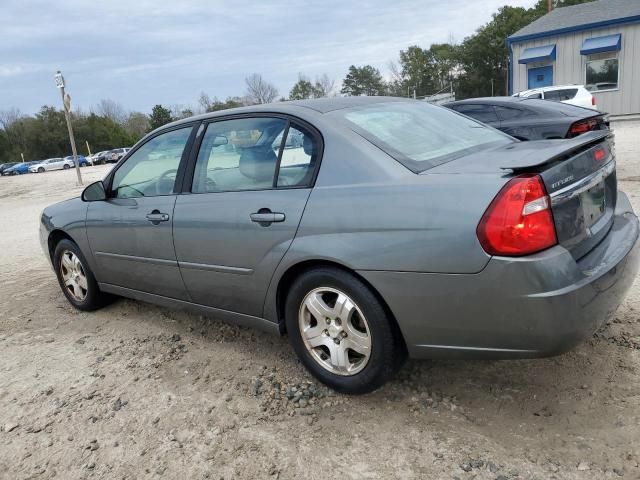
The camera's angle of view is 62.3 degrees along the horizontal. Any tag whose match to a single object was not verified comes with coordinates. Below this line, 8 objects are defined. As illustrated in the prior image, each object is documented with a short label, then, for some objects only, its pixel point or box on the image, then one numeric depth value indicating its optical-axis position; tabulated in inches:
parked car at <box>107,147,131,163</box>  1855.1
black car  287.7
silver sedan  85.8
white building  846.5
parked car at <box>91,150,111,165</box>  1867.6
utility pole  669.3
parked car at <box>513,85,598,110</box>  587.0
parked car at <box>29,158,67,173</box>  1780.3
